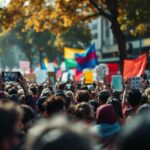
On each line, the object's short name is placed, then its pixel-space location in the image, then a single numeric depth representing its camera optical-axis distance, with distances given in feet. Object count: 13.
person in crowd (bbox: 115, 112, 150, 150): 7.76
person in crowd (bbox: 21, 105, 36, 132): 19.61
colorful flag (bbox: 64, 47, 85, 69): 96.78
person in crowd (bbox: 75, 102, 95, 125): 18.90
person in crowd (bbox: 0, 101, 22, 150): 8.83
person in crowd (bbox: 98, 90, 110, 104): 29.01
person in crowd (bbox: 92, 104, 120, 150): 17.49
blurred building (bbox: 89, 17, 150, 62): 191.01
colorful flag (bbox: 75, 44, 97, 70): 78.89
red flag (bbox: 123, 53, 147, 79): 61.16
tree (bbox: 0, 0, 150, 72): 80.43
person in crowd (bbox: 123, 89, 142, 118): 24.62
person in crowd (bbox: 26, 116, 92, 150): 7.95
